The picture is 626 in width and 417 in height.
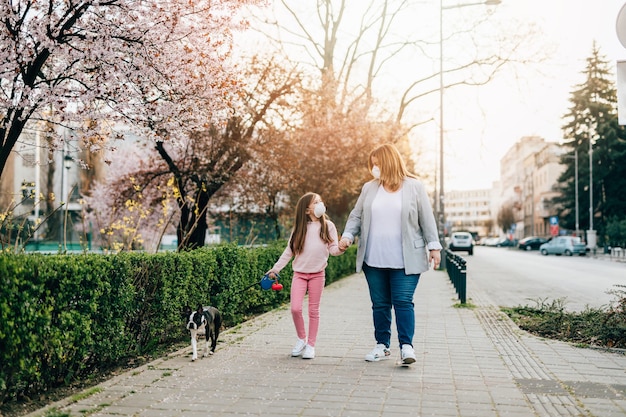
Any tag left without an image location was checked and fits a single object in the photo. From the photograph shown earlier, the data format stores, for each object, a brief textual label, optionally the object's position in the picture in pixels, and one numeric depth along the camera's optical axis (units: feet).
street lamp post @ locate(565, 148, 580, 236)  201.01
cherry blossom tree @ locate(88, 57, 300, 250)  60.49
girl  22.95
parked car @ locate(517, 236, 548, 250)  226.17
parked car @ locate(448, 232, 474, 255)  175.01
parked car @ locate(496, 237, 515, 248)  286.05
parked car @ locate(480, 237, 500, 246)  328.23
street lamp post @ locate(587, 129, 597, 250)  177.35
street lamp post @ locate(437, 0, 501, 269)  92.78
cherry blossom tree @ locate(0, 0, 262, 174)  26.96
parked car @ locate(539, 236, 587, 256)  168.96
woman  20.93
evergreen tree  189.67
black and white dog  22.15
